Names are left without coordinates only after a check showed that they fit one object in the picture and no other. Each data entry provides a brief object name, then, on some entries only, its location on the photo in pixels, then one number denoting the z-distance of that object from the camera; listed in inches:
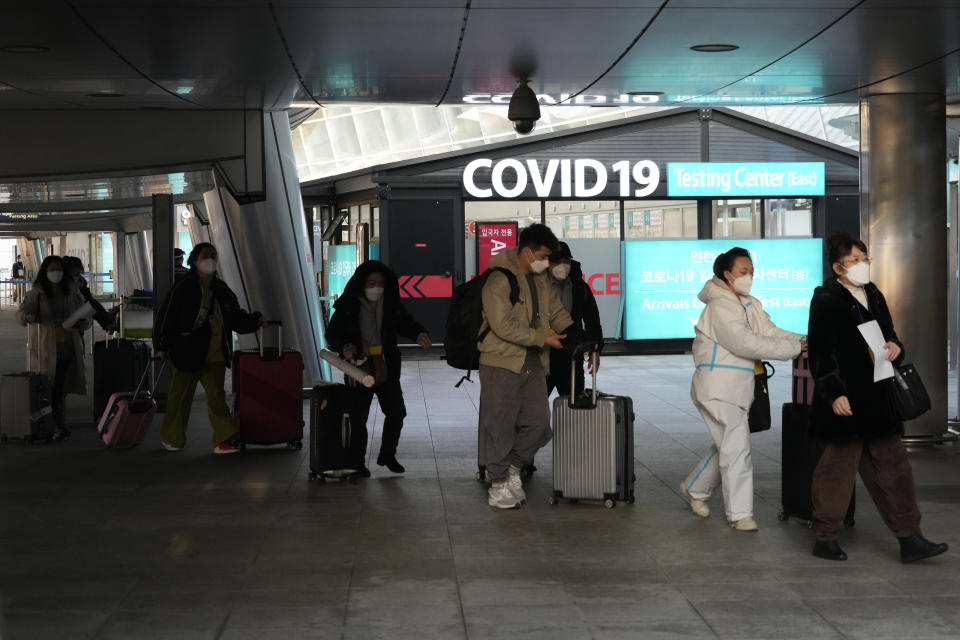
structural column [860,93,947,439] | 435.5
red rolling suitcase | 431.2
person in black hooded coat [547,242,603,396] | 383.6
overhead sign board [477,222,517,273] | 852.6
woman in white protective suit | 289.9
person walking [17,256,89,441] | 484.4
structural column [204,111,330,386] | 596.7
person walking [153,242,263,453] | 428.8
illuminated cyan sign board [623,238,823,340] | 854.5
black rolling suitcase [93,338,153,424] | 529.0
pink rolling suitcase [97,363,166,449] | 438.6
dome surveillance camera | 418.9
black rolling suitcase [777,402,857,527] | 291.7
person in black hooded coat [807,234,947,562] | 256.4
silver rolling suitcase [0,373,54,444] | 460.4
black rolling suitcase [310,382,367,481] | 363.6
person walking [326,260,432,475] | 373.4
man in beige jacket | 315.0
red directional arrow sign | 845.2
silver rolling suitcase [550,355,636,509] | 320.2
